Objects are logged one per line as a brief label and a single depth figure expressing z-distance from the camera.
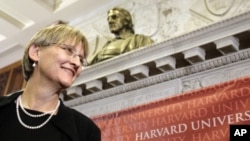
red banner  1.97
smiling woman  0.87
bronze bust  2.81
